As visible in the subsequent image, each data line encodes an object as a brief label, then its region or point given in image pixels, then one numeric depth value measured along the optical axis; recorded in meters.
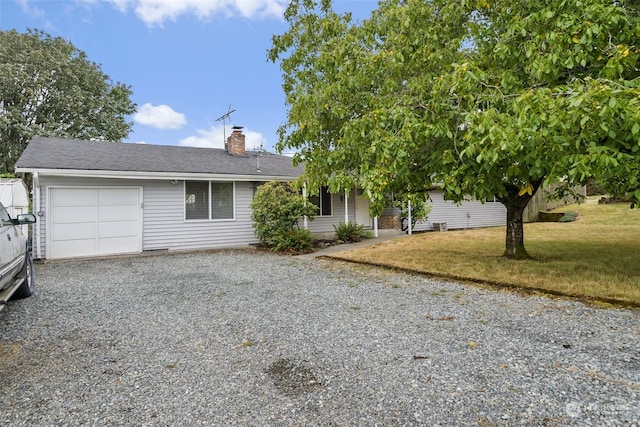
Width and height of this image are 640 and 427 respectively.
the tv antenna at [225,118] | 13.69
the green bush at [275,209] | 11.23
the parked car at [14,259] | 4.06
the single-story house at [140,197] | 9.58
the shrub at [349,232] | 12.86
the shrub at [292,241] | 11.00
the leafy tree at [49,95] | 20.95
